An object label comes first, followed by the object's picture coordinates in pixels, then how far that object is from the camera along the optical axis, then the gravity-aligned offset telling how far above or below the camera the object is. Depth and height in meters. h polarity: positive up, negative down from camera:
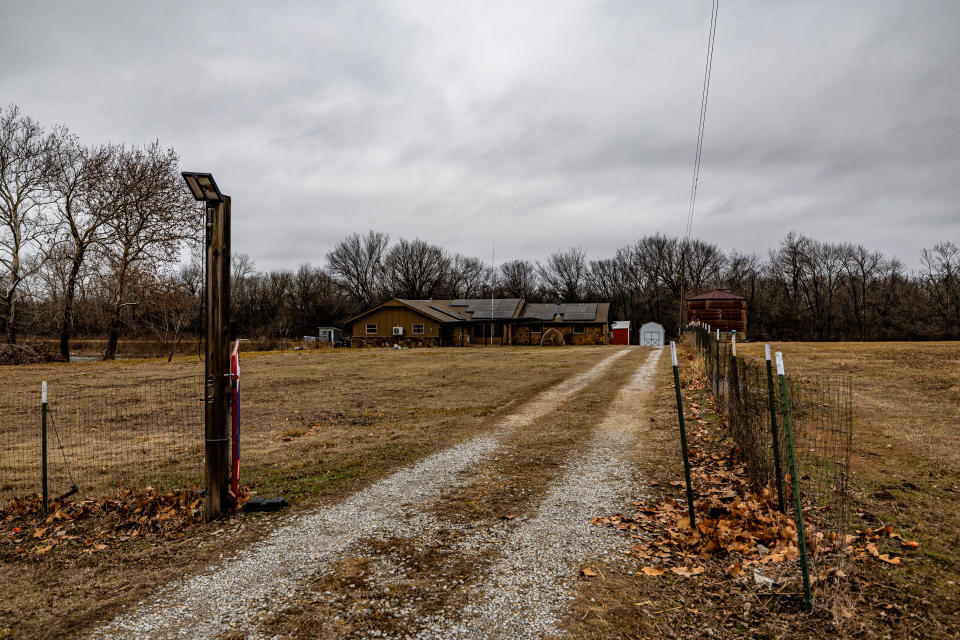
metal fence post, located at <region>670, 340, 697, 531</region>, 5.15 -1.54
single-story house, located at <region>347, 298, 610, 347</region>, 45.63 +0.67
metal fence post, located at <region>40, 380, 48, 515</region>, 6.26 -1.24
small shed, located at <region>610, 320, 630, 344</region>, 51.91 -0.32
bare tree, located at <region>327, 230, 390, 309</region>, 75.81 +9.04
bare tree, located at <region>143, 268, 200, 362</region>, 28.98 +1.64
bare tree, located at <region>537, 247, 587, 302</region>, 75.06 +7.69
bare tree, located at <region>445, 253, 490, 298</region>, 77.69 +7.73
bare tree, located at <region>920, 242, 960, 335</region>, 50.27 +3.66
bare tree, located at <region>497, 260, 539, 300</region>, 76.57 +7.56
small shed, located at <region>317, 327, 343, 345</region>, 53.34 -0.30
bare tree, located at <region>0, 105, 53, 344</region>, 27.34 +7.48
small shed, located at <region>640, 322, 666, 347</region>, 51.75 -0.43
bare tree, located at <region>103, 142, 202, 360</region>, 29.61 +6.52
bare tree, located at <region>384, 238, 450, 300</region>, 75.38 +8.75
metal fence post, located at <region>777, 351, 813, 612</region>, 3.77 -1.32
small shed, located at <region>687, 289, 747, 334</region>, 43.78 +1.51
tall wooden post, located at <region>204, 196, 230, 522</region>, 5.97 -0.42
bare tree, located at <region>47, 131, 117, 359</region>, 28.64 +7.30
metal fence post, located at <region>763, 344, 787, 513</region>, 4.91 -1.24
